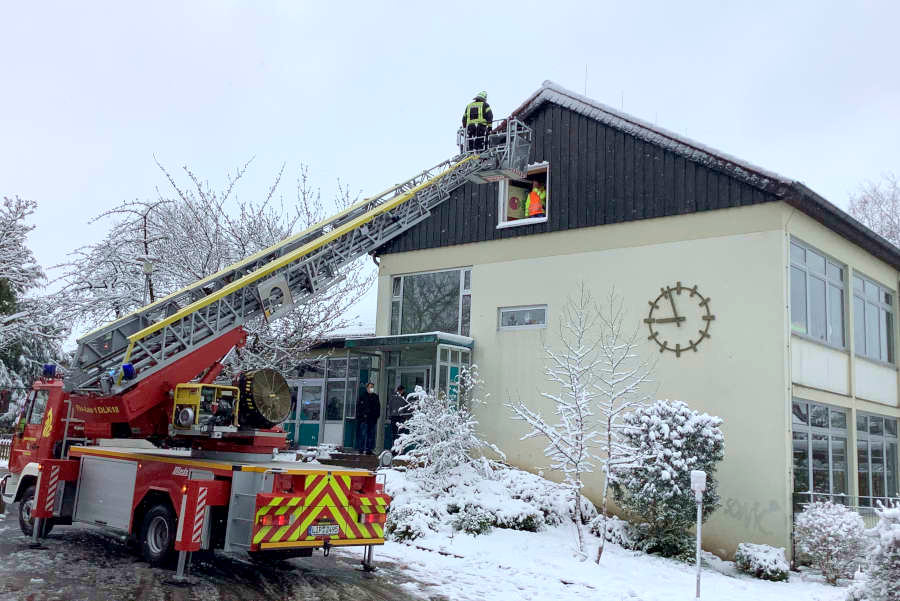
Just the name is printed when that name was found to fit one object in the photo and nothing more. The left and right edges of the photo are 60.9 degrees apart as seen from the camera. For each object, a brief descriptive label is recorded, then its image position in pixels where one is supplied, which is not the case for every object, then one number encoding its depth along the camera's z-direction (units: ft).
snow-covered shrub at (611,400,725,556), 41.81
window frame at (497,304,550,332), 57.36
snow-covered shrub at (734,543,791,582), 40.34
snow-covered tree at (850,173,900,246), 108.99
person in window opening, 59.93
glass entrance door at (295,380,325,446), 73.87
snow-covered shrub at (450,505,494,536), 42.93
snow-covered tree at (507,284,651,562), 41.63
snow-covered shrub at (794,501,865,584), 40.29
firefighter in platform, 54.29
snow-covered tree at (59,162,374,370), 63.41
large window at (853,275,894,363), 59.36
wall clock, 49.65
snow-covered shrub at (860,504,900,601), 25.23
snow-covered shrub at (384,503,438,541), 42.55
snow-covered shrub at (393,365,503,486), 48.03
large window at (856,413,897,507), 56.49
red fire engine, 29.73
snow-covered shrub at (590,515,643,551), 44.29
